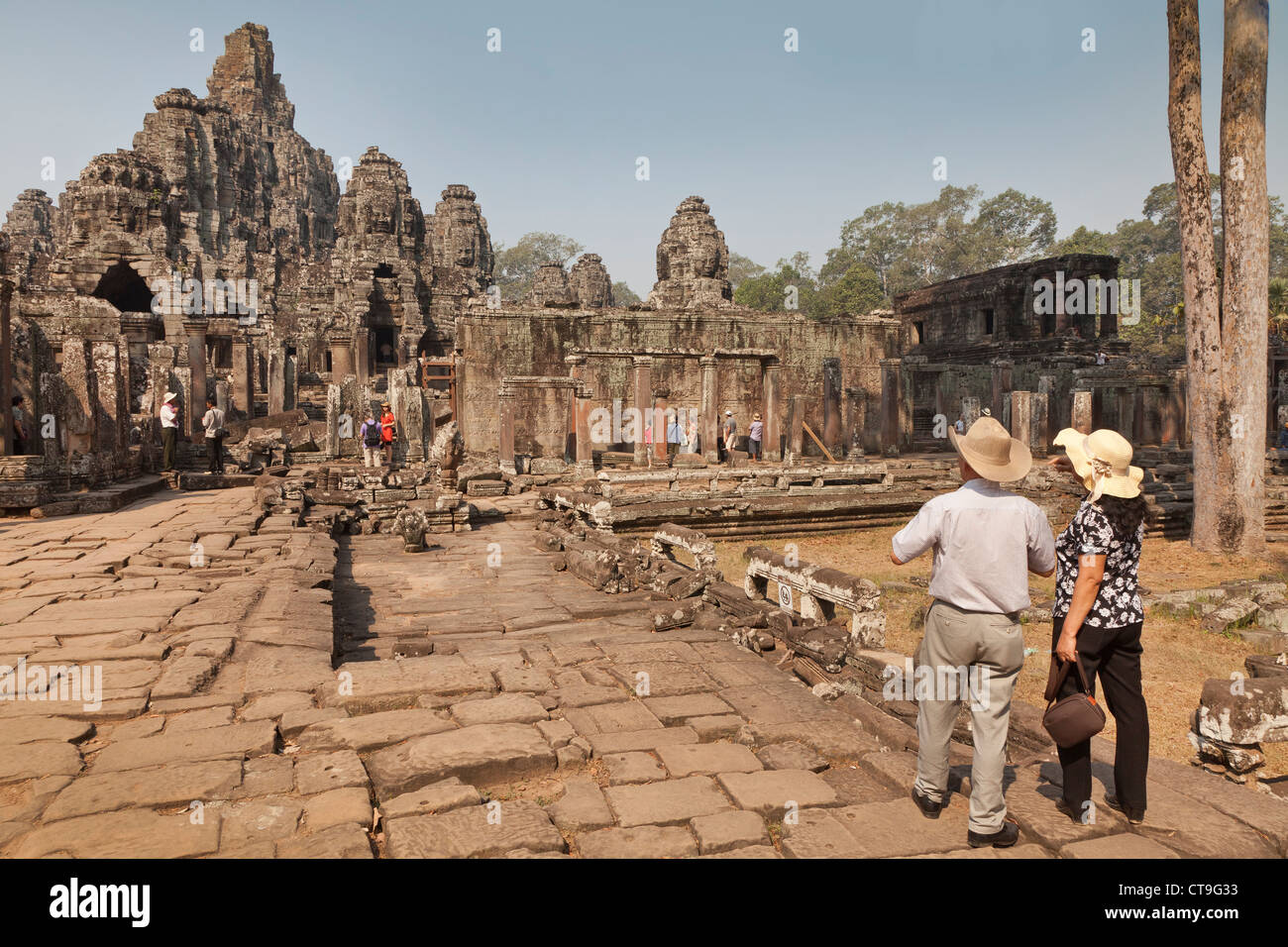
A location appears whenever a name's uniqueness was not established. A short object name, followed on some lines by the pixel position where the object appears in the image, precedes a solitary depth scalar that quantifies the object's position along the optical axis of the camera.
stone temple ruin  3.26
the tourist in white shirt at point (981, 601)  2.96
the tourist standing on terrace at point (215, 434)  14.75
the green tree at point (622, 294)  93.88
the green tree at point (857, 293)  51.25
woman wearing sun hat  3.09
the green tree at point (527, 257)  79.19
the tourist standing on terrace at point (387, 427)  16.52
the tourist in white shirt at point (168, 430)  14.48
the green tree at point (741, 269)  82.38
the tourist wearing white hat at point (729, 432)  18.61
